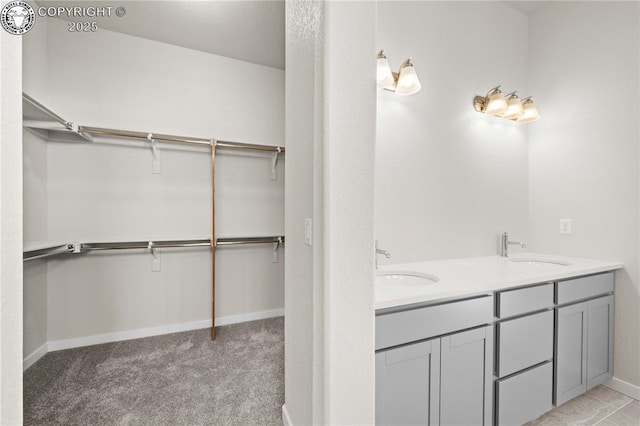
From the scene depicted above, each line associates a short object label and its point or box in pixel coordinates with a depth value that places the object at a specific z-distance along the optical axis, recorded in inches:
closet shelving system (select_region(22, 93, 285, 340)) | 72.0
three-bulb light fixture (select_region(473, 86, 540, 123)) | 80.4
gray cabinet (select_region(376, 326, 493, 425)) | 43.9
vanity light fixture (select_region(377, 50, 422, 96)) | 65.7
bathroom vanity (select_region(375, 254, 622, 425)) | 45.1
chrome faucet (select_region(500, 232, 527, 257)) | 84.7
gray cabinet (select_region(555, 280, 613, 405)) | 63.8
